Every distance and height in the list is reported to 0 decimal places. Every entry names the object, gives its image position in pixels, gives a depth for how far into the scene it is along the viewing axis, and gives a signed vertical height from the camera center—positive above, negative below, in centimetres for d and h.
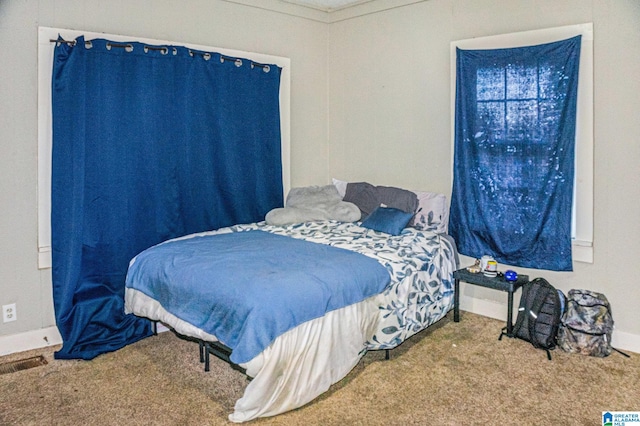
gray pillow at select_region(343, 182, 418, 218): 390 +2
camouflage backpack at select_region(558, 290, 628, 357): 307 -81
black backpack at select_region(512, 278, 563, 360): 316 -75
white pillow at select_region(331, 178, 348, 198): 432 +12
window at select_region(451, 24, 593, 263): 331 +55
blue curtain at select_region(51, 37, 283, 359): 321 +28
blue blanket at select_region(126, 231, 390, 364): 233 -45
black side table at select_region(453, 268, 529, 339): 336 -59
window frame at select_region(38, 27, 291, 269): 318 +48
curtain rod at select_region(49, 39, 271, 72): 319 +110
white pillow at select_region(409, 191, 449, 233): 382 -12
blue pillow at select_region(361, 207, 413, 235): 361 -16
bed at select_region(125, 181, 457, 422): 234 -54
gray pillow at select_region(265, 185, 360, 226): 390 -7
